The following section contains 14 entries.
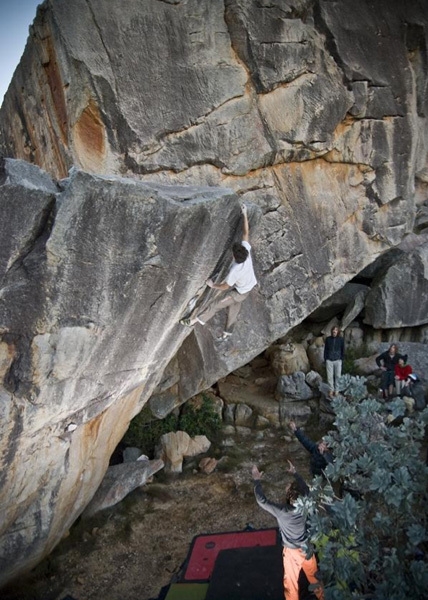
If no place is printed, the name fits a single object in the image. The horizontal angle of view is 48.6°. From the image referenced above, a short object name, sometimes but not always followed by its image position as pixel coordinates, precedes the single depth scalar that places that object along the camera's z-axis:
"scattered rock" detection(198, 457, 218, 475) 10.36
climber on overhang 6.32
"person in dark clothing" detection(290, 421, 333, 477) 6.34
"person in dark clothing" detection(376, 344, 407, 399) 10.83
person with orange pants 5.51
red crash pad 7.56
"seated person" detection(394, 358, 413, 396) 10.79
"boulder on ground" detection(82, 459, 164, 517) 9.30
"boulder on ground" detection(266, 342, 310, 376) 13.01
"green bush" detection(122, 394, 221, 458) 11.20
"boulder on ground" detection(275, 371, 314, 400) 12.19
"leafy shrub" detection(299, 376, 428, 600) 3.57
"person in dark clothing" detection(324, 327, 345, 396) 11.35
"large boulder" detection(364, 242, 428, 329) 13.45
